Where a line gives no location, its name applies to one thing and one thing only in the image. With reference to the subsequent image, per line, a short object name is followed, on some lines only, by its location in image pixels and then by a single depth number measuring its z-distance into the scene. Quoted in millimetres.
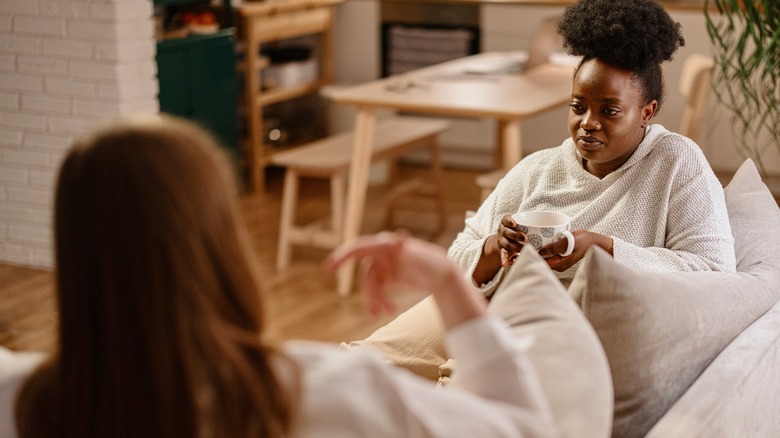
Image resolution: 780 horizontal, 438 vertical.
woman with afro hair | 1953
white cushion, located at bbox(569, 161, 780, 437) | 1418
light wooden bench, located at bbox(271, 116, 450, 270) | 3979
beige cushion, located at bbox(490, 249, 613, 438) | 1229
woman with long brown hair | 950
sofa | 1274
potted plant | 2619
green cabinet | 4636
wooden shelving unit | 5160
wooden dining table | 3637
